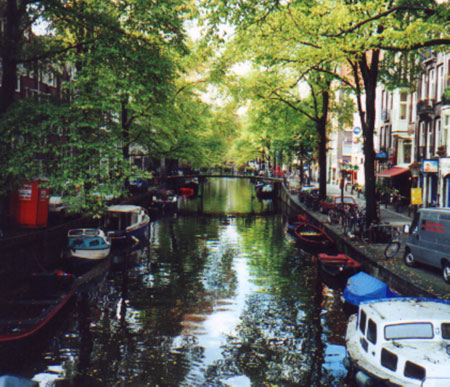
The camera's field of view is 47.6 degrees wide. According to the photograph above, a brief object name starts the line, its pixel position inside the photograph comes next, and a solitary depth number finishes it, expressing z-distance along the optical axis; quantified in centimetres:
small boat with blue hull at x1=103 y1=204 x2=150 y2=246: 3303
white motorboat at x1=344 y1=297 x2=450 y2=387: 1029
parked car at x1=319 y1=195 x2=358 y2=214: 3980
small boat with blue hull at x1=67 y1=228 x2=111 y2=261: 2545
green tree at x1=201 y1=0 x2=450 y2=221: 1475
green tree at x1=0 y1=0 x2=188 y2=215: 1895
